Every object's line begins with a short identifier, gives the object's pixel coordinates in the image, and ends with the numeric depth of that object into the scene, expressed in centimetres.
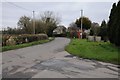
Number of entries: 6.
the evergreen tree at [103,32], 2099
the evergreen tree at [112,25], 1147
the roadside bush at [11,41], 1202
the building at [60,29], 4395
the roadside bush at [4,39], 1164
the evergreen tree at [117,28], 975
